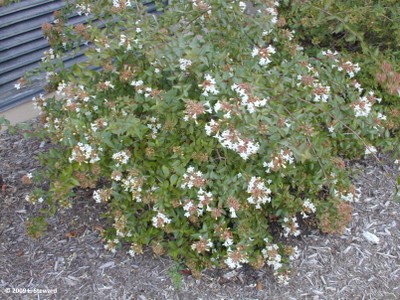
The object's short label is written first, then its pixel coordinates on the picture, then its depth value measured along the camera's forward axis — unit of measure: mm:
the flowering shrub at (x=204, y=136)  2178
